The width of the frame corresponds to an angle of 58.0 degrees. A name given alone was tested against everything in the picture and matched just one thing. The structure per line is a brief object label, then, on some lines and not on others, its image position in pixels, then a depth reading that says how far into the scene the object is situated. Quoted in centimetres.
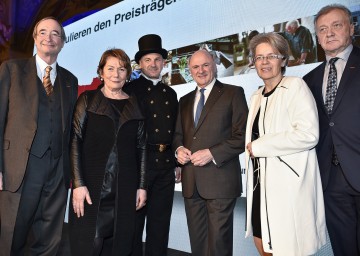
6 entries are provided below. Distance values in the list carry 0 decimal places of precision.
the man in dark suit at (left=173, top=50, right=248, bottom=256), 234
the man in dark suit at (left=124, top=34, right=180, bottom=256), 268
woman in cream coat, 184
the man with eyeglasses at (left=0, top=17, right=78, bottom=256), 237
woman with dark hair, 211
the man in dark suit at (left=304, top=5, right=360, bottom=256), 192
